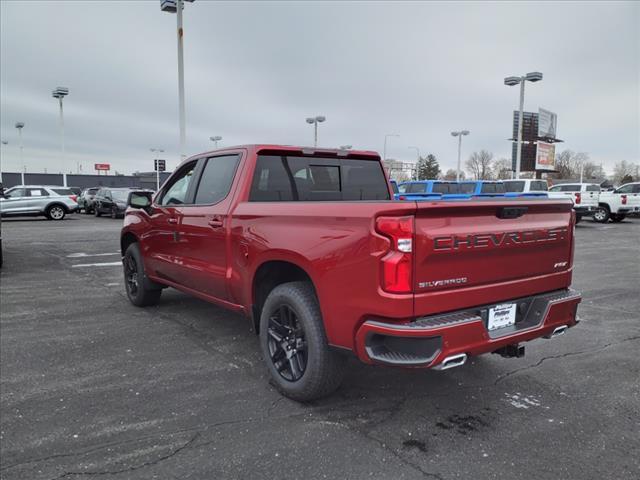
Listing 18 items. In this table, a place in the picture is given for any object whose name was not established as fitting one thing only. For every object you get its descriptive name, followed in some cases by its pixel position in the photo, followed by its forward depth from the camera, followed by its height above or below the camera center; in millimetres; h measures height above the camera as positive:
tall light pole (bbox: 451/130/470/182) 48281 +6152
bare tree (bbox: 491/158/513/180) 102638 +6262
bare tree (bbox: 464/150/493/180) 105125 +6730
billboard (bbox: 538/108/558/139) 52062 +7993
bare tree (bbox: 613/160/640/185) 110038 +6286
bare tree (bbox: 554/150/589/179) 101312 +6928
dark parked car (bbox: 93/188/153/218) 24656 -525
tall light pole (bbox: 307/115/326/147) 36000 +5666
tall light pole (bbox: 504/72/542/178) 28697 +7126
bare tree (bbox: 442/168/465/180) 103750 +4443
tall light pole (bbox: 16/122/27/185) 45844 +6324
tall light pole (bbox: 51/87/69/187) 37844 +7914
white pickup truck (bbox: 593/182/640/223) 23094 -366
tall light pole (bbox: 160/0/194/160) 18234 +5378
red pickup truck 2668 -482
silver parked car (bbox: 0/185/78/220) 23047 -576
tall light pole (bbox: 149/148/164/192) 30605 +1818
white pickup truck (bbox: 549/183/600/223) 21864 -39
